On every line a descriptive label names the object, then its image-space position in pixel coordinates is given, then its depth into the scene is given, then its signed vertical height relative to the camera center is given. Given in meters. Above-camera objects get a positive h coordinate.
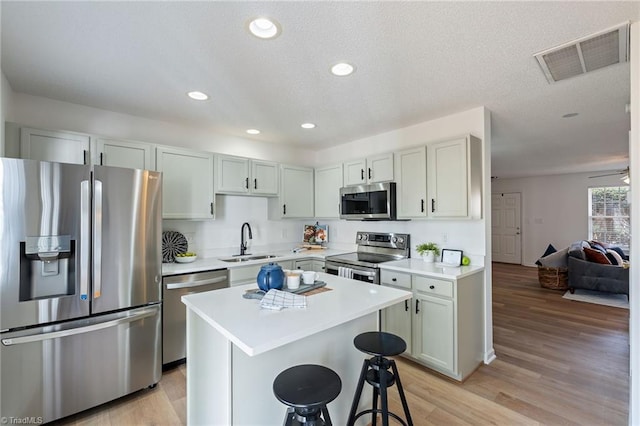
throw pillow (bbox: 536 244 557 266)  6.35 -0.80
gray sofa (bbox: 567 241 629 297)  4.71 -1.03
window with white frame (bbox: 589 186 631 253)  6.63 -0.04
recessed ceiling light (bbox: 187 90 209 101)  2.46 +1.05
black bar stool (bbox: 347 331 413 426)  1.56 -0.89
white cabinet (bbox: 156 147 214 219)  2.96 +0.34
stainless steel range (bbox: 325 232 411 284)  3.07 -0.52
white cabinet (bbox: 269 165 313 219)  3.96 +0.27
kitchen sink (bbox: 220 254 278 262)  3.36 -0.53
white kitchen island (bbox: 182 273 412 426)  1.32 -0.75
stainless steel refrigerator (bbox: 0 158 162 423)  1.82 -0.50
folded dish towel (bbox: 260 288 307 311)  1.54 -0.48
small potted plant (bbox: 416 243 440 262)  3.10 -0.40
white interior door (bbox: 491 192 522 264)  7.95 -0.39
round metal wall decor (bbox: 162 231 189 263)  3.10 -0.34
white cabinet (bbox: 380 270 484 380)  2.47 -0.99
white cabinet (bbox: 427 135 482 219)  2.72 +0.36
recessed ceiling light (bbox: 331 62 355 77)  2.02 +1.05
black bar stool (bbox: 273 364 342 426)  1.21 -0.78
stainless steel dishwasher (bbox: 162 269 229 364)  2.66 -0.90
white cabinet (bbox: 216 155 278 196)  3.39 +0.49
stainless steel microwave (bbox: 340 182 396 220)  3.29 +0.16
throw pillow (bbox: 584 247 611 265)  4.93 -0.73
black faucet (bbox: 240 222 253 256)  3.74 -0.36
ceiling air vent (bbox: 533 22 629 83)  1.72 +1.07
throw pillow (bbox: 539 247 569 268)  5.39 -0.87
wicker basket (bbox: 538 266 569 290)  5.32 -1.20
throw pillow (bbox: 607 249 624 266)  5.07 -0.77
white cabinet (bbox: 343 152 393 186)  3.37 +0.55
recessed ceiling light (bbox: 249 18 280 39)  1.57 +1.06
